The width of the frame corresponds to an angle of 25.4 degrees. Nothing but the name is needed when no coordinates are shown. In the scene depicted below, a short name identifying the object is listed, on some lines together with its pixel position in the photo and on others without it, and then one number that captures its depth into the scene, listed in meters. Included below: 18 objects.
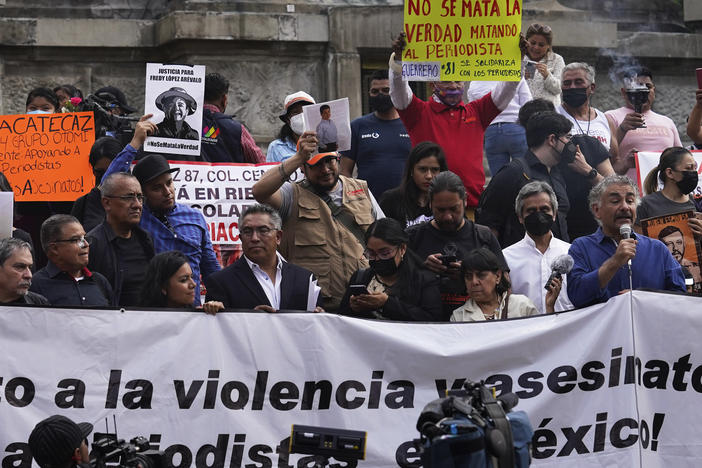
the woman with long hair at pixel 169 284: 8.45
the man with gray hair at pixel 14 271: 8.20
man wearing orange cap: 9.62
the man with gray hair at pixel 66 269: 8.67
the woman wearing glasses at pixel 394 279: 8.80
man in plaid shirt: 9.57
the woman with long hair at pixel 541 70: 12.35
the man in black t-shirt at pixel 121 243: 9.08
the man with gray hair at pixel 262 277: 8.78
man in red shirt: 11.05
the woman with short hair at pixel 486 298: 8.74
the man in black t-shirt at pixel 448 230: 9.31
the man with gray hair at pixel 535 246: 9.37
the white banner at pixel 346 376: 7.95
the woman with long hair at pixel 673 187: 10.26
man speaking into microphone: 8.34
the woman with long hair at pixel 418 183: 10.09
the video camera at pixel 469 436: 5.95
